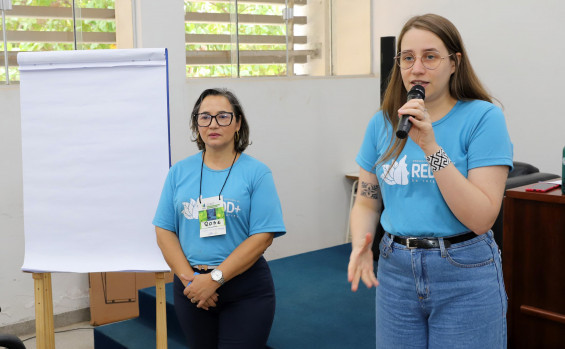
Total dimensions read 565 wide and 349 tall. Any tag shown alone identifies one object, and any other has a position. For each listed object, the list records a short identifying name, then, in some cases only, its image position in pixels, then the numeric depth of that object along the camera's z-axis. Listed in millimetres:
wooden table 2268
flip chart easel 2465
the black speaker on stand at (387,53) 4133
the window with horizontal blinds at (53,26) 3846
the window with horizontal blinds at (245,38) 4477
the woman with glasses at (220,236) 2092
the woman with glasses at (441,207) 1332
